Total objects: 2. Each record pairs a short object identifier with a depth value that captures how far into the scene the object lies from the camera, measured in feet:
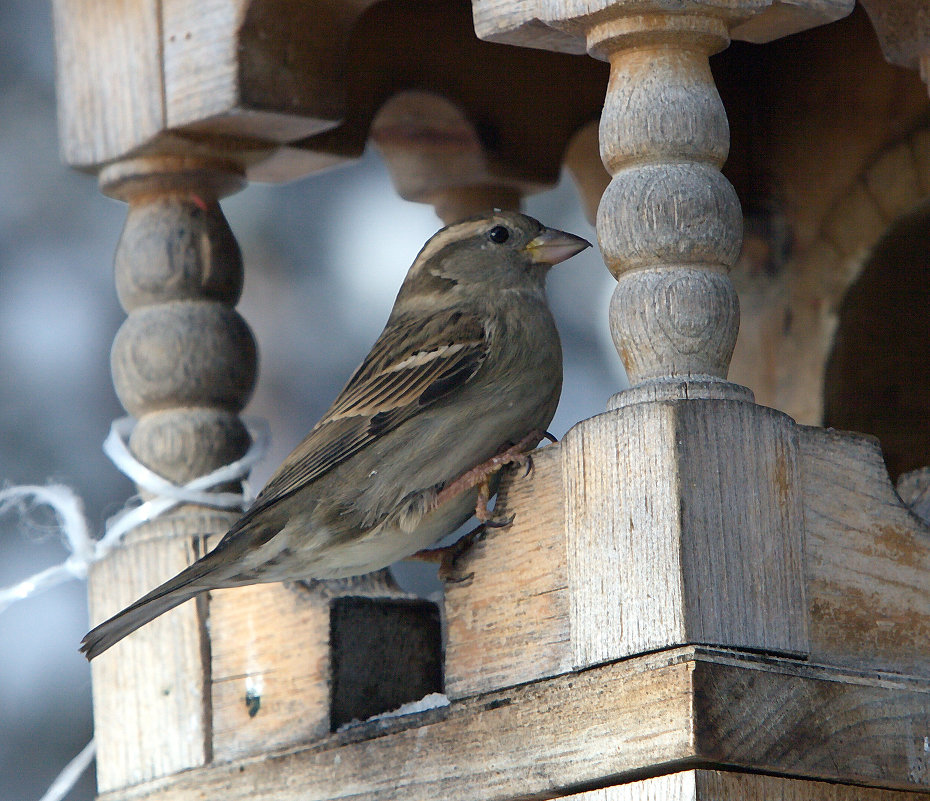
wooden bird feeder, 12.77
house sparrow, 15.93
